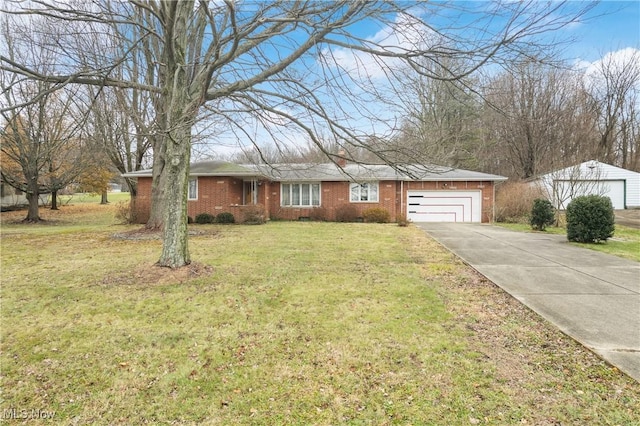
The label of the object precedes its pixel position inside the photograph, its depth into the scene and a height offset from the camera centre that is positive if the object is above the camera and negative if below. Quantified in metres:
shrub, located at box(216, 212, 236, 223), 18.09 -0.46
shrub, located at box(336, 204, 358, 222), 19.70 -0.33
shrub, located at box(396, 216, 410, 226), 17.45 -0.69
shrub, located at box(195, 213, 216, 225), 18.09 -0.50
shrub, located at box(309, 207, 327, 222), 20.14 -0.35
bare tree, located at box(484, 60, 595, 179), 25.89 +6.22
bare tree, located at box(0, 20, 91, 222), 15.29 +3.00
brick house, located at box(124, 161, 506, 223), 18.50 +0.81
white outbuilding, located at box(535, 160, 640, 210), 15.55 +1.27
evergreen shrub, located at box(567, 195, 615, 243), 10.30 -0.39
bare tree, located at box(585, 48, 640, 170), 27.99 +8.75
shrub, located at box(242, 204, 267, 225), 17.70 -0.31
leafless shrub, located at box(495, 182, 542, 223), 18.71 +0.27
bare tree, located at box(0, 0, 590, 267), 4.80 +2.53
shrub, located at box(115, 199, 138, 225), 17.88 -0.21
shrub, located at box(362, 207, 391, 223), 19.47 -0.40
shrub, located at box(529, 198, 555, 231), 14.62 -0.31
